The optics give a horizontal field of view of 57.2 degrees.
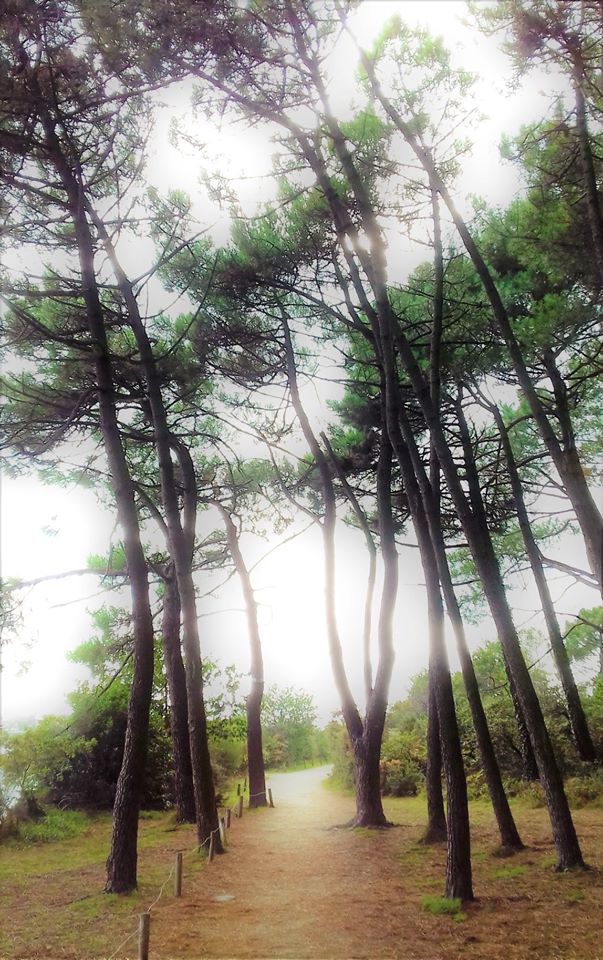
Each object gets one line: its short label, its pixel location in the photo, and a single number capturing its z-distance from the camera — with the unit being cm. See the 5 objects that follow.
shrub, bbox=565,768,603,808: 989
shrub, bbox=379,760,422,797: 1443
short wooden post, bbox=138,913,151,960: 416
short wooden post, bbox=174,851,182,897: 616
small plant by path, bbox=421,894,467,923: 507
